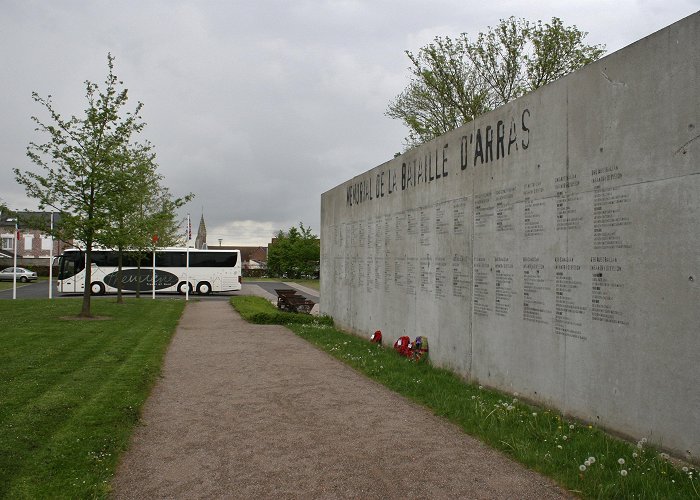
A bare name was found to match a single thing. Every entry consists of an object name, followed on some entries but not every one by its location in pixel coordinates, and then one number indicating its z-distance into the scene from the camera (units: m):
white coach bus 31.55
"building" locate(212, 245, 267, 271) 113.47
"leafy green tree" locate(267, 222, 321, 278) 61.69
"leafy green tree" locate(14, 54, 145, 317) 15.36
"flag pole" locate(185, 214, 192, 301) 29.56
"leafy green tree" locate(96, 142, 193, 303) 15.93
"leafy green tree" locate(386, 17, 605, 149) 24.81
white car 46.16
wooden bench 19.39
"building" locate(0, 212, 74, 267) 60.00
